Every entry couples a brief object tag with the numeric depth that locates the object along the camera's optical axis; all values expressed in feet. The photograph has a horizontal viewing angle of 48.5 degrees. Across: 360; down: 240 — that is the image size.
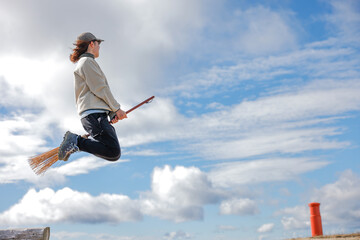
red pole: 34.12
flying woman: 19.60
